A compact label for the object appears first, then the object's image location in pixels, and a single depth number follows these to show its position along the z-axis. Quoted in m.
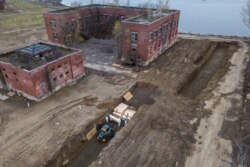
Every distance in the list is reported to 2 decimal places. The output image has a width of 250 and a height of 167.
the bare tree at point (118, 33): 42.00
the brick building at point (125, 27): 39.03
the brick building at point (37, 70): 29.17
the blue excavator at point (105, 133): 23.64
